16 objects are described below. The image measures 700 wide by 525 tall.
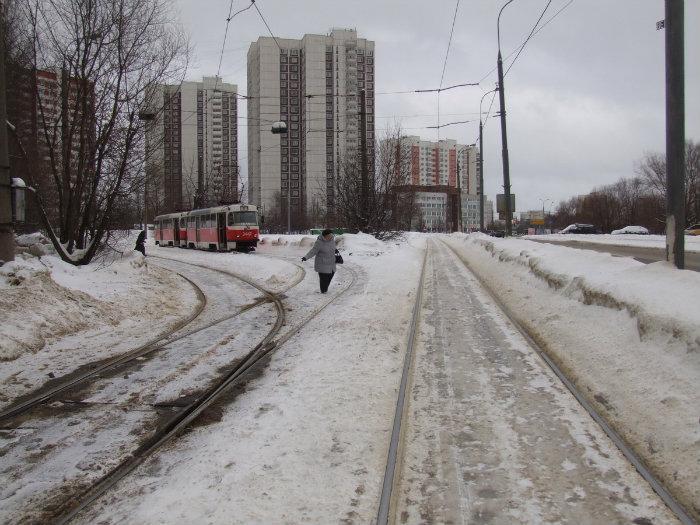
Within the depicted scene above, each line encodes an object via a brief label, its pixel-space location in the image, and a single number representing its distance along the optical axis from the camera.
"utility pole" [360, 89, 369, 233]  27.81
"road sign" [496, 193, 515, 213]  28.32
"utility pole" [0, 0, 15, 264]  8.59
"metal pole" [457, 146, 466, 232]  63.37
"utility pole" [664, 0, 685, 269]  7.88
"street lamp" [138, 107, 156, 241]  13.10
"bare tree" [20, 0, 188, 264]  12.31
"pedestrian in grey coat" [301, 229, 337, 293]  13.13
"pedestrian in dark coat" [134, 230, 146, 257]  22.76
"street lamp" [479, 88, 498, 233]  40.81
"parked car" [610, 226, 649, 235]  63.71
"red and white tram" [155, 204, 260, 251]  30.91
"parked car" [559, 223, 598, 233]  69.81
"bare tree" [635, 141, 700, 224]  67.94
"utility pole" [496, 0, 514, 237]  25.03
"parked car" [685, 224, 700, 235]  47.84
